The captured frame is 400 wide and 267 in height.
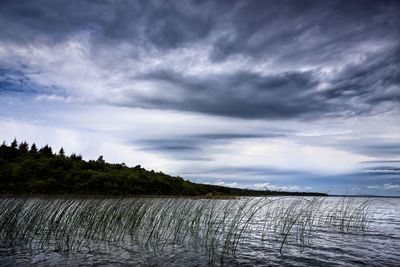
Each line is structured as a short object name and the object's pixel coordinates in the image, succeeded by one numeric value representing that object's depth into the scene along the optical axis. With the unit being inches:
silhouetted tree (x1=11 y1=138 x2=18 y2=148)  5364.2
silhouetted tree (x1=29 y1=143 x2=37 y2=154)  5500.0
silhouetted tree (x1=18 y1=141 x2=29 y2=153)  5257.9
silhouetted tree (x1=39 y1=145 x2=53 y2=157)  5127.5
